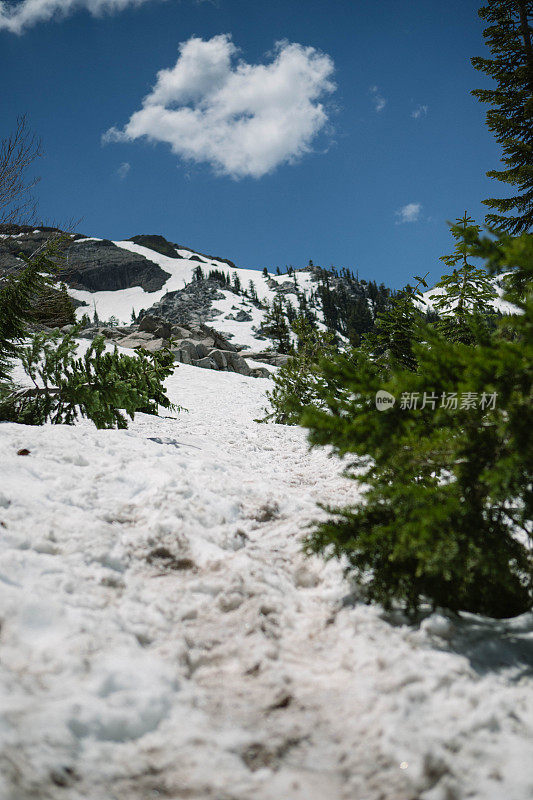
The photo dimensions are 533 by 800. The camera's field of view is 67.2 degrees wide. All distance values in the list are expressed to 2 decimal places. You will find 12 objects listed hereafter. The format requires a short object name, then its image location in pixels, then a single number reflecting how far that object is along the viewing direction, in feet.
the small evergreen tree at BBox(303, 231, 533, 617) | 7.73
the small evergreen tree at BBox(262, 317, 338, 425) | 44.80
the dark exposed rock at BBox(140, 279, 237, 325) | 470.80
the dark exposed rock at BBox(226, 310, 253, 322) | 451.94
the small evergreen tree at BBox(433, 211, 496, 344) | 43.39
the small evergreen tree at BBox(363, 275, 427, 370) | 36.81
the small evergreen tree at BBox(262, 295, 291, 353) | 182.15
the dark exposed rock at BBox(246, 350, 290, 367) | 167.84
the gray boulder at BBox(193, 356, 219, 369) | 122.11
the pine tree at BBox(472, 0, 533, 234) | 38.15
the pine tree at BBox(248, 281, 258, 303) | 527.40
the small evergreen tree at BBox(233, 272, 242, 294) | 557.33
